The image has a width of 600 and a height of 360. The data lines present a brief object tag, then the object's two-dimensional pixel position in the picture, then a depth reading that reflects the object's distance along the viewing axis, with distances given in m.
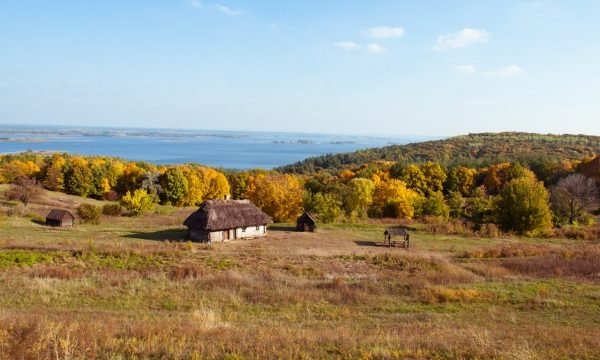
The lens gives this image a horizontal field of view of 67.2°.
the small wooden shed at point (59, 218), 44.84
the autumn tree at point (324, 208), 50.84
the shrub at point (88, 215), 49.97
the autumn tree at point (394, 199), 56.69
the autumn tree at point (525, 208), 42.75
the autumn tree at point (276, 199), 51.41
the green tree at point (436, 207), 53.94
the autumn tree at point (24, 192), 59.92
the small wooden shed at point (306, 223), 44.81
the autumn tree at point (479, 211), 50.67
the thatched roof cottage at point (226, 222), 38.41
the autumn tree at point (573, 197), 53.53
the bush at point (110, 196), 82.62
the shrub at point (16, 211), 50.61
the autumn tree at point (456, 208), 56.06
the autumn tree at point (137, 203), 57.66
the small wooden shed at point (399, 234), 36.72
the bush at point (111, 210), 57.38
